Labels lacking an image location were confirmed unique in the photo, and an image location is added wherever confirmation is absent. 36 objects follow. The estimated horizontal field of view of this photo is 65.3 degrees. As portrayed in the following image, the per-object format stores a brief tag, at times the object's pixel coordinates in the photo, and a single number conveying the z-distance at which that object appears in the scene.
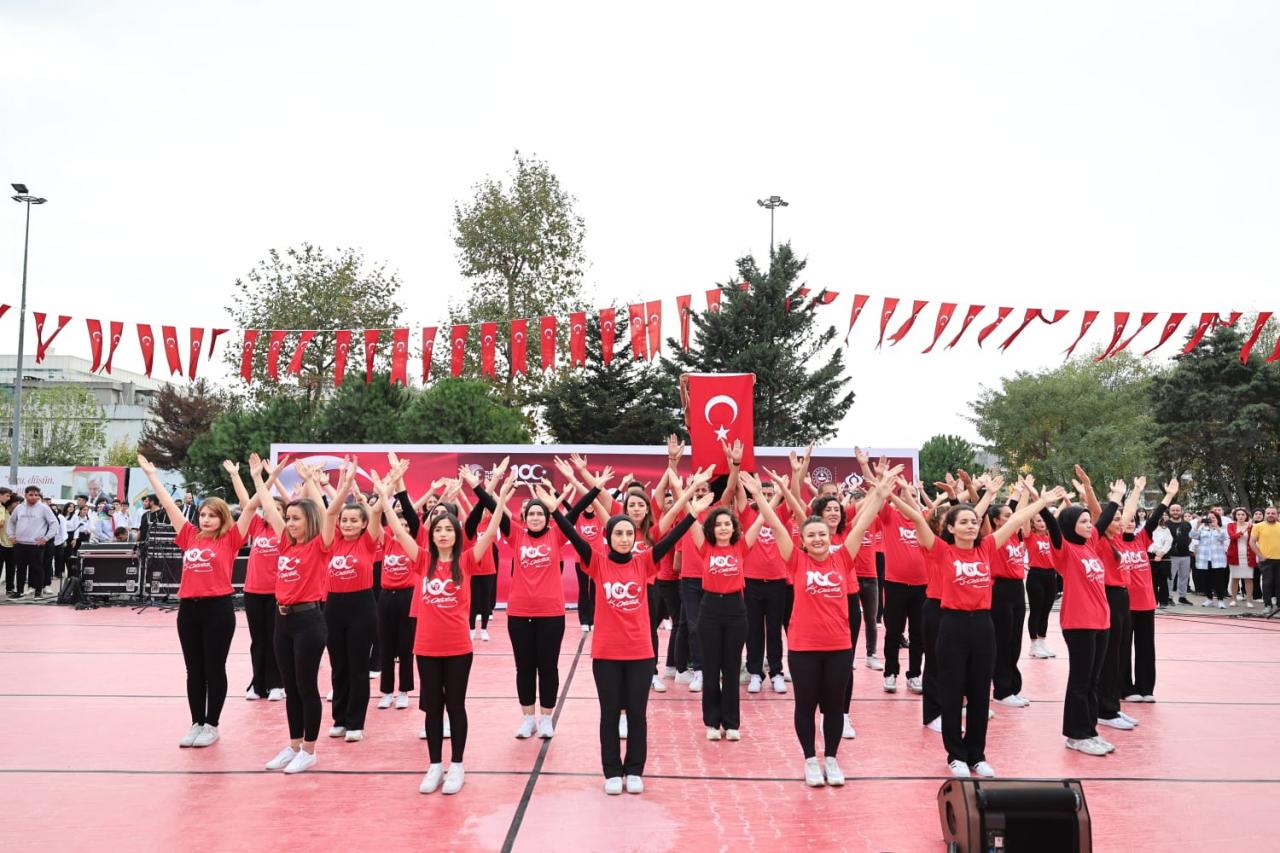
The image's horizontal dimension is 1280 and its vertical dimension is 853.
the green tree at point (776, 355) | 34.91
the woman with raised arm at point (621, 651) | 6.46
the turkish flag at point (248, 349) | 18.86
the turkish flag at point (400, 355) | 19.44
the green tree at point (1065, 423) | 47.19
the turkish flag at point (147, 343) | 18.22
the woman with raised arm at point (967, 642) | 6.77
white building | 76.88
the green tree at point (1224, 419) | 35.09
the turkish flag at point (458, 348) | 21.36
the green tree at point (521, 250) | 37.09
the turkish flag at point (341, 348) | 19.23
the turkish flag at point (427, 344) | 19.14
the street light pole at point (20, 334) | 26.25
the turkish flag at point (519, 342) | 20.20
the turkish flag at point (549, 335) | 19.33
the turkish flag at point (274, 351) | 18.98
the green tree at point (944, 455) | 50.59
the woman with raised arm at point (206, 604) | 7.41
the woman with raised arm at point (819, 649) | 6.58
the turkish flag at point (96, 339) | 17.75
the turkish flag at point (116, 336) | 17.94
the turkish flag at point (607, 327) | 19.80
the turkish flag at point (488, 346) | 20.96
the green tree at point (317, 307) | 36.00
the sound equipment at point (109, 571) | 17.14
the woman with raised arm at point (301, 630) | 6.84
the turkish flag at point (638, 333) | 19.22
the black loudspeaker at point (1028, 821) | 4.69
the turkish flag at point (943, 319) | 17.02
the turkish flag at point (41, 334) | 17.75
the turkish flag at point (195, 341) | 18.33
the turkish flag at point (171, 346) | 18.36
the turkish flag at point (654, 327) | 19.02
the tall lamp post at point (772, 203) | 35.38
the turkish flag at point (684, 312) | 18.75
